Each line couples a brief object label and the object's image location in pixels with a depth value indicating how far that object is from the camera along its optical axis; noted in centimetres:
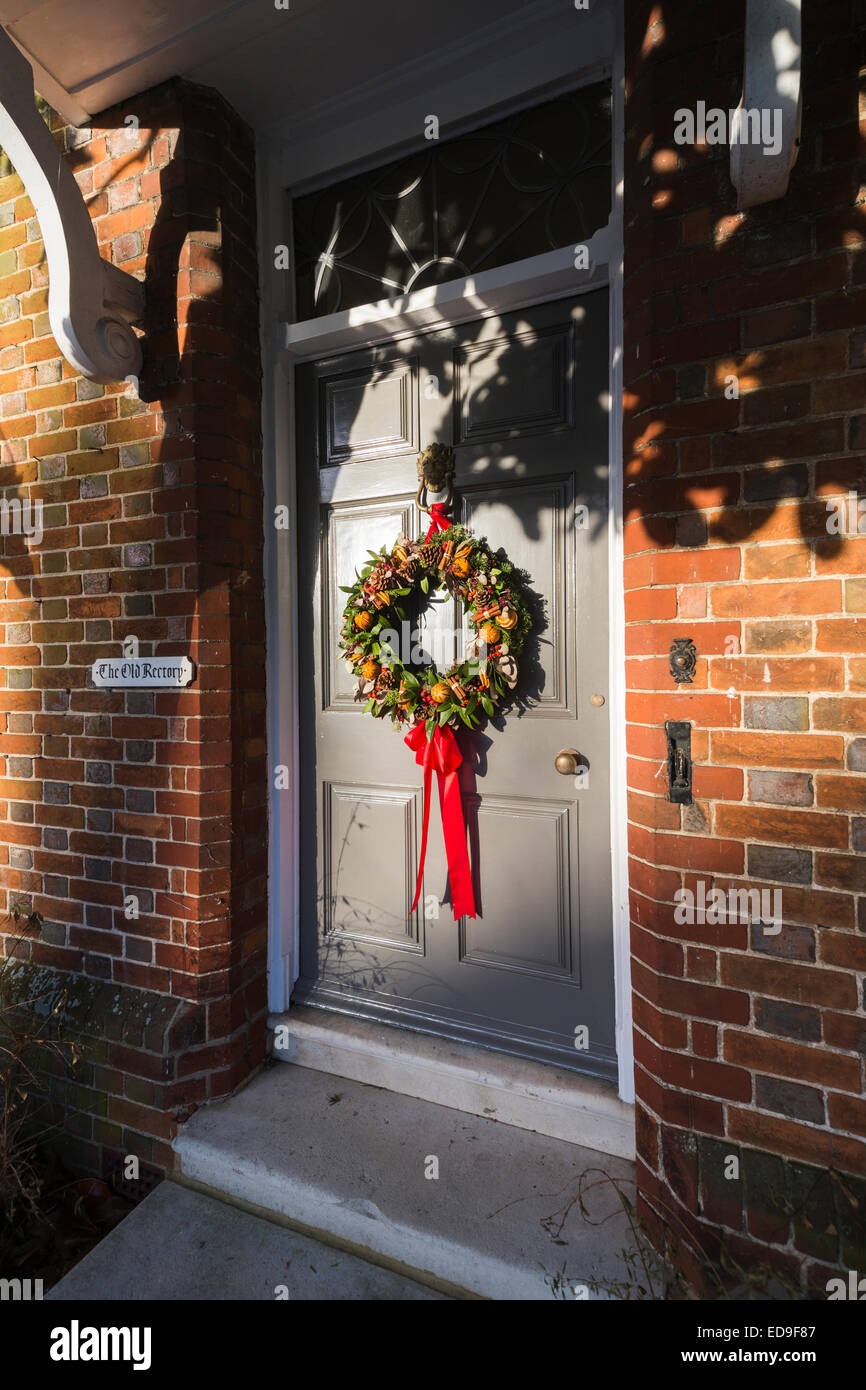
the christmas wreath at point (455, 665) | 216
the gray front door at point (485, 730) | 215
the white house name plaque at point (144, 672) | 227
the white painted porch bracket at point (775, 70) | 128
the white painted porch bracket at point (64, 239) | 191
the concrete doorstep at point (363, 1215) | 170
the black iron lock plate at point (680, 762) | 165
